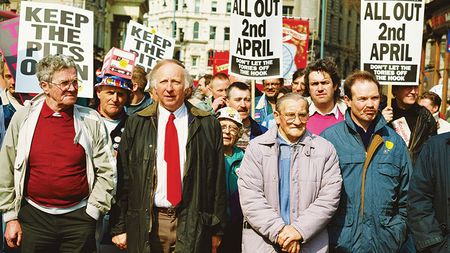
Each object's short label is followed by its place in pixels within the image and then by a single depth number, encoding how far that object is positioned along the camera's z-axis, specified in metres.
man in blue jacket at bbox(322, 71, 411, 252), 5.23
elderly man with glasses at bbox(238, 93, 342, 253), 5.10
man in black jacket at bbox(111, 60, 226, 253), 5.18
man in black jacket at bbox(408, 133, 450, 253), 4.59
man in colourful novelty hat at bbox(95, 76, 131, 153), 6.53
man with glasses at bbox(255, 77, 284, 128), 8.91
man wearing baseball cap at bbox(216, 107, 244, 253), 6.11
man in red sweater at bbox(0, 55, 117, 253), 5.20
